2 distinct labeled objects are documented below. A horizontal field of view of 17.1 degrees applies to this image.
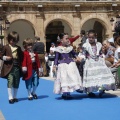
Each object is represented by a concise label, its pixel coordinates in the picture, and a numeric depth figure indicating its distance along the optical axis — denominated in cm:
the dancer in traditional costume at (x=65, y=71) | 952
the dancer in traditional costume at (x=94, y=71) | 959
